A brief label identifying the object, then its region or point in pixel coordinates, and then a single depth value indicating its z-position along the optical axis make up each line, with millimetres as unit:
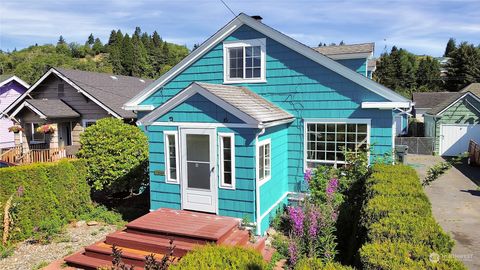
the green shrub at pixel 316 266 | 3648
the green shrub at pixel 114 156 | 10539
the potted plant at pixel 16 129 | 17352
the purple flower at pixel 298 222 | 6355
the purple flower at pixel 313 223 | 6168
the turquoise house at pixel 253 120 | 8156
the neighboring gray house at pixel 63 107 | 17141
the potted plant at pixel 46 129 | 16550
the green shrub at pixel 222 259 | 4180
